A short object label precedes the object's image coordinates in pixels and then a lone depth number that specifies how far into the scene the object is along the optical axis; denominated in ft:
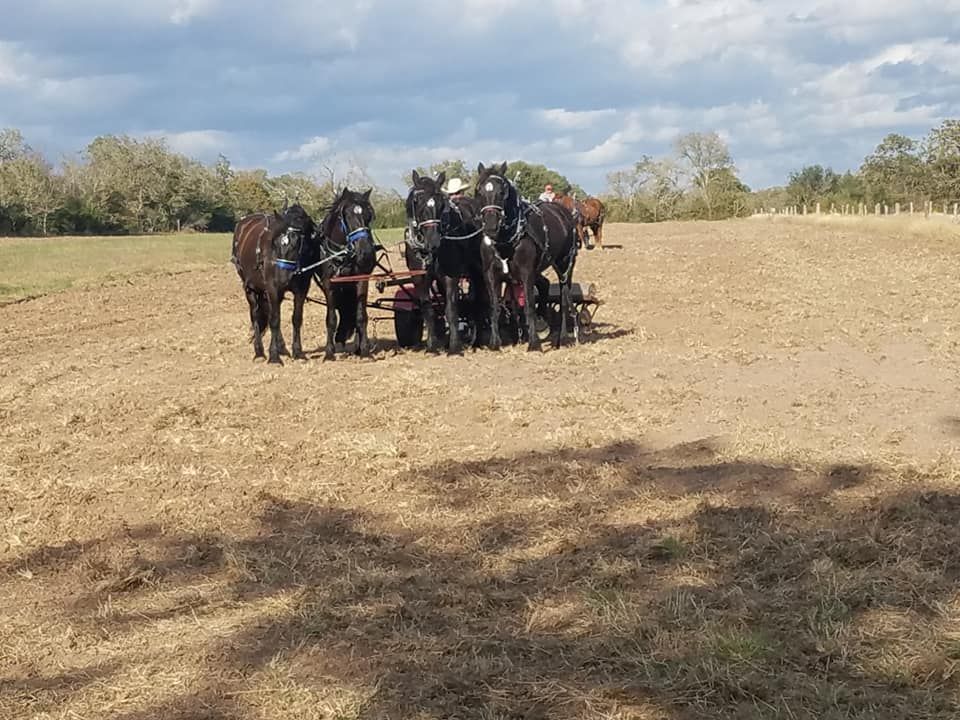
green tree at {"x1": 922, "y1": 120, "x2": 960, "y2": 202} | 202.49
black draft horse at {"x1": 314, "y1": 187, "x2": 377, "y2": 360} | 40.55
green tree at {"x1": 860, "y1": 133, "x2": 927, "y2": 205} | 245.86
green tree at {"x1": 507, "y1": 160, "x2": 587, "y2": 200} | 259.60
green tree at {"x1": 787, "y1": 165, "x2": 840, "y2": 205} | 289.74
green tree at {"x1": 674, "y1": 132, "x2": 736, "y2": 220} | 315.17
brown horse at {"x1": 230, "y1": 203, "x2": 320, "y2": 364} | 40.70
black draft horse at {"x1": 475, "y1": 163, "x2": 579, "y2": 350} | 41.04
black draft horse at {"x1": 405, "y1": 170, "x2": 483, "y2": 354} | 39.96
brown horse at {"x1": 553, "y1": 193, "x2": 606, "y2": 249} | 96.24
